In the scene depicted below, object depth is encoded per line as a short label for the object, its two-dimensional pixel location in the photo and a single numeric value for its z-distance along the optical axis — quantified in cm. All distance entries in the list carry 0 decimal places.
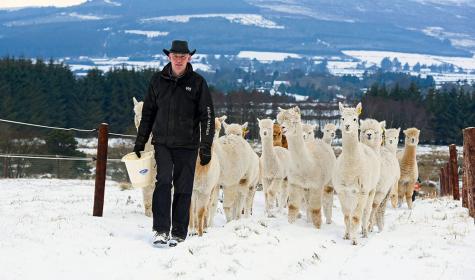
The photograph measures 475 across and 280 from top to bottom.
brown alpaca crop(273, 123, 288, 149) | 1619
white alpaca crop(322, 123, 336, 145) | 1603
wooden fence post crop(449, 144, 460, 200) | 1973
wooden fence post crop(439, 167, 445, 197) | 2597
